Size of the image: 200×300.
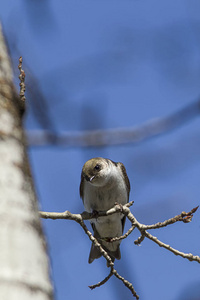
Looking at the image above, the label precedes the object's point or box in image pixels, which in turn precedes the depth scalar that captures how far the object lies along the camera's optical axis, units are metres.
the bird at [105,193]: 13.06
